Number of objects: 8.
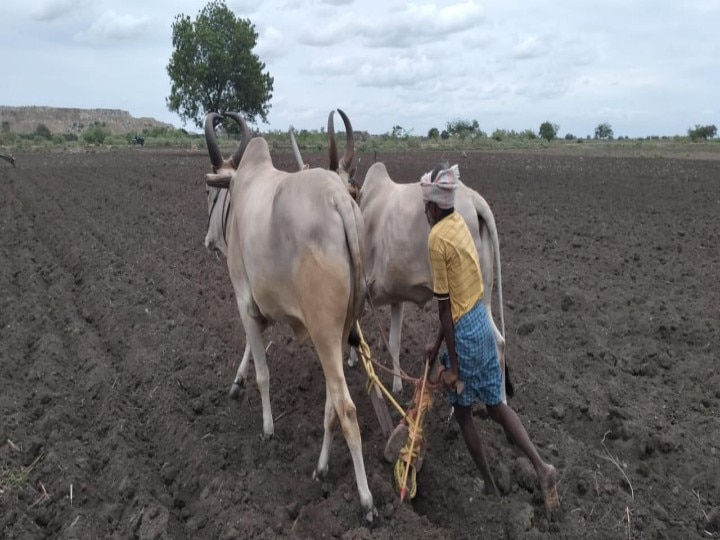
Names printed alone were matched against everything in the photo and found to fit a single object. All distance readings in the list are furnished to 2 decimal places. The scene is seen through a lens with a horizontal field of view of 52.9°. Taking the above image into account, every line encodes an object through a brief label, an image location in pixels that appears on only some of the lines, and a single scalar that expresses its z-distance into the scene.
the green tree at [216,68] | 41.91
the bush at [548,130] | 66.12
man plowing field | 4.19
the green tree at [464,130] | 57.78
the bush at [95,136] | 52.58
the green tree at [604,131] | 78.50
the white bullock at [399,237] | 5.33
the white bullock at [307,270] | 4.34
